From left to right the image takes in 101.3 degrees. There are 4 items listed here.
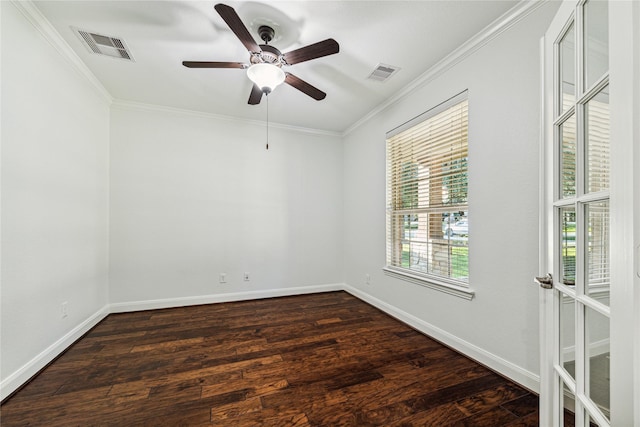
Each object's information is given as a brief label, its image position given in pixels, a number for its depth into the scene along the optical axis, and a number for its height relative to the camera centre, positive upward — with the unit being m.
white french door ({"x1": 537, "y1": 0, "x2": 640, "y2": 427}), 0.73 -0.05
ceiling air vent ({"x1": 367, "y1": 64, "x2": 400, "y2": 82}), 2.59 +1.44
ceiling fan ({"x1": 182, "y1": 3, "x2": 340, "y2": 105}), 1.78 +1.14
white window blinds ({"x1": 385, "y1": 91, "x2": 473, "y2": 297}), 2.43 +0.16
